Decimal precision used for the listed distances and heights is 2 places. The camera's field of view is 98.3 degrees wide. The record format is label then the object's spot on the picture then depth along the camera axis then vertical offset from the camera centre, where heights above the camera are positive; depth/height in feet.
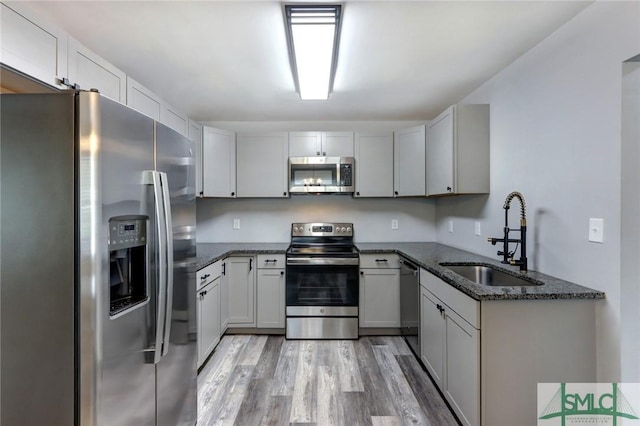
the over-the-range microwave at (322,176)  10.28 +1.34
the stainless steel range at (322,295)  9.29 -2.81
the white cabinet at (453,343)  4.81 -2.72
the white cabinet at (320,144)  10.41 +2.56
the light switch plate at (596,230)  4.59 -0.30
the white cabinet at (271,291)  9.59 -2.77
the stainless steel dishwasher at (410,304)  7.86 -2.79
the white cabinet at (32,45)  4.12 +2.71
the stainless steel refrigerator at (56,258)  2.96 -0.50
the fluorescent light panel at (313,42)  4.74 +3.38
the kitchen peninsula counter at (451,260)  4.55 -1.31
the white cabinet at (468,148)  7.75 +1.80
